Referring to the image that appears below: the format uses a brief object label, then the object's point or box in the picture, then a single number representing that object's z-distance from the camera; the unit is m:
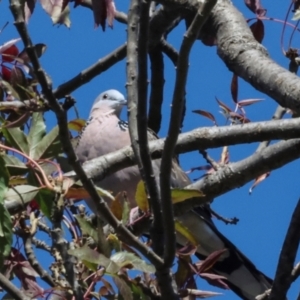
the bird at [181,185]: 8.40
